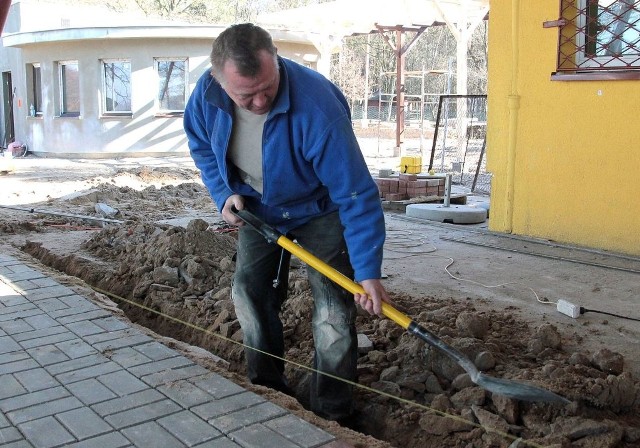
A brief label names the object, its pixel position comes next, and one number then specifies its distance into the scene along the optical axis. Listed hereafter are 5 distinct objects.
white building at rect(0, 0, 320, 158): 19.17
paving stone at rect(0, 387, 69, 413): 3.10
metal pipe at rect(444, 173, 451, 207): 8.56
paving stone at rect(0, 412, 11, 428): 2.92
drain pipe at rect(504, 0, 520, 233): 7.00
